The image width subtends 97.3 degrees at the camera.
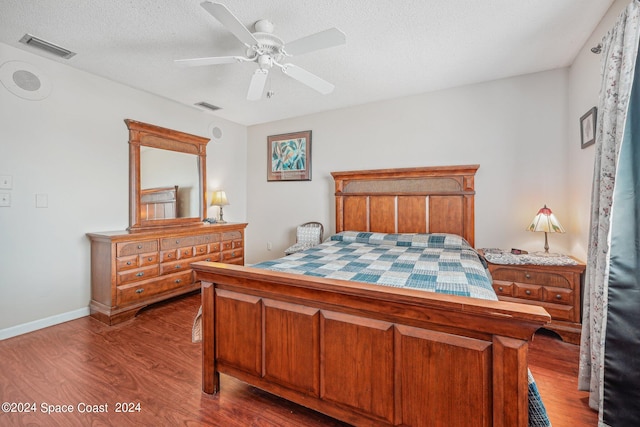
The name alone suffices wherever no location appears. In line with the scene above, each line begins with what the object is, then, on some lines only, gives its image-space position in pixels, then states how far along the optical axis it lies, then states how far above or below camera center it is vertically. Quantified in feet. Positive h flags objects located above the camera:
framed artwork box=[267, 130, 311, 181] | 14.17 +2.65
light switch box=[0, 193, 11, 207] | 8.02 +0.22
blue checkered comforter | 4.93 -1.38
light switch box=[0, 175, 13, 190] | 8.00 +0.73
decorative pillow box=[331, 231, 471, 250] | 9.53 -1.15
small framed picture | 7.38 +2.21
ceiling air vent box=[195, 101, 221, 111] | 12.55 +4.63
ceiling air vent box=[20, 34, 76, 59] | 7.60 +4.55
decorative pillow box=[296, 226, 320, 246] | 13.20 -1.33
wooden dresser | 9.12 -2.12
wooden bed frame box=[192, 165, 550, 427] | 3.46 -2.12
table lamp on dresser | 13.74 +0.39
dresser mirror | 10.91 +1.27
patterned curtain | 4.60 +0.08
